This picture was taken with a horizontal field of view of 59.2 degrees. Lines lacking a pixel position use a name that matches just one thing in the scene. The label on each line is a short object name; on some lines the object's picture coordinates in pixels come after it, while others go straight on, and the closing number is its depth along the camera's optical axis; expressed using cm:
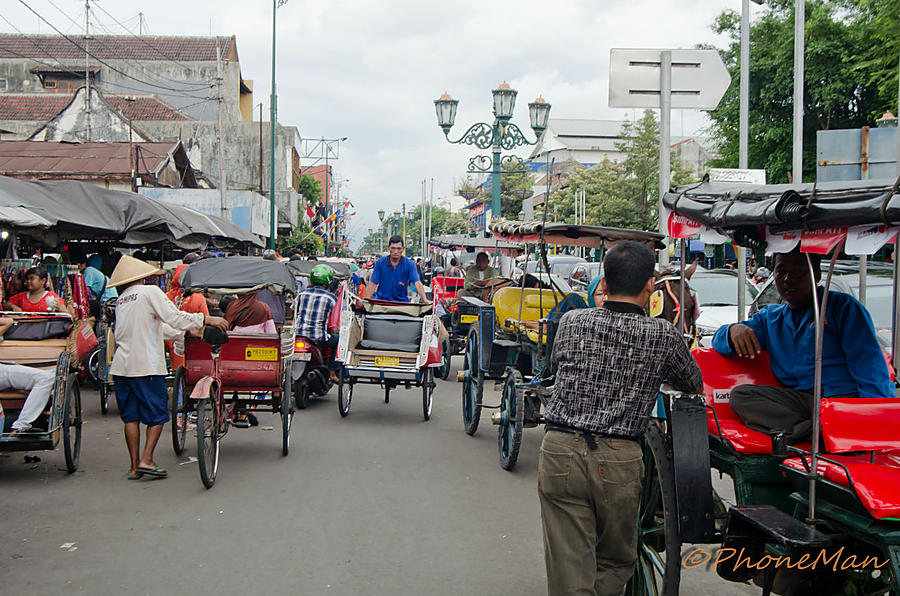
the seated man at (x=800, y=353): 411
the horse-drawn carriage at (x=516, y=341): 730
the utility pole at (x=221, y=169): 2741
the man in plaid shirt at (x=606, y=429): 340
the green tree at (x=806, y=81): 2336
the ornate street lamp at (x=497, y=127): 1939
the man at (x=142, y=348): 699
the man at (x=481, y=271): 1539
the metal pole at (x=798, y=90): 1269
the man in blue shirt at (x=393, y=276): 1183
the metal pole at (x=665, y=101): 777
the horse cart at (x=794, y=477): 313
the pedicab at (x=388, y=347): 984
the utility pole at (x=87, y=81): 3334
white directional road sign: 789
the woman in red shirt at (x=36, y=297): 948
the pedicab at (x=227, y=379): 702
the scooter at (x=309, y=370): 1052
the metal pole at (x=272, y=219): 3351
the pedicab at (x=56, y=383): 671
